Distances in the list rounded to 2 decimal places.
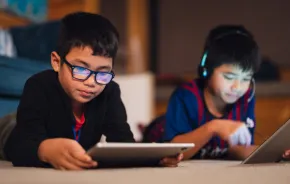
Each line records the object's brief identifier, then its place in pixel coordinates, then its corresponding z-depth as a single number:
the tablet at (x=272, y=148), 1.66
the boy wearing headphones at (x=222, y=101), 1.83
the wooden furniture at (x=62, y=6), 4.82
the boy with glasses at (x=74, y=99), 1.58
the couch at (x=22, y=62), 1.97
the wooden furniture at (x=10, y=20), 4.19
